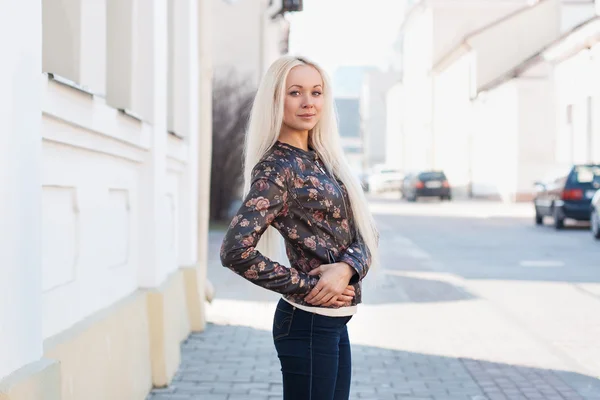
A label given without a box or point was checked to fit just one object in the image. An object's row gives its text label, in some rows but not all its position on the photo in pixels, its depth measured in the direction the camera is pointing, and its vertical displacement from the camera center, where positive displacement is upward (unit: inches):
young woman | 118.8 -3.1
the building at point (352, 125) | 4549.7 +370.1
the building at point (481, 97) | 1676.9 +221.5
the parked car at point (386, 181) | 2384.4 +50.1
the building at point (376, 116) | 4052.7 +343.7
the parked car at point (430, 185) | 1779.0 +30.6
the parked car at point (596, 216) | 773.3 -10.0
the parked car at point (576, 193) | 896.9 +8.9
